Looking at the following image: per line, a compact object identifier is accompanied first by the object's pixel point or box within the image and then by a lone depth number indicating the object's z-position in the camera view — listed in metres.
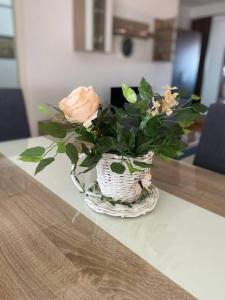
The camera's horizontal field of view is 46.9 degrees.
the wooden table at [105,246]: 0.48
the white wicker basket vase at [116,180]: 0.63
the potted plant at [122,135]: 0.57
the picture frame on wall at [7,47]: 2.23
